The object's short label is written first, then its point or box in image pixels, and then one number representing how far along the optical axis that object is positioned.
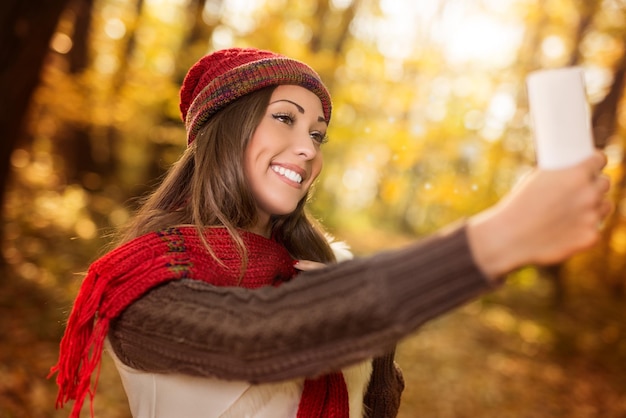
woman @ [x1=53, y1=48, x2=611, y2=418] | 0.88
